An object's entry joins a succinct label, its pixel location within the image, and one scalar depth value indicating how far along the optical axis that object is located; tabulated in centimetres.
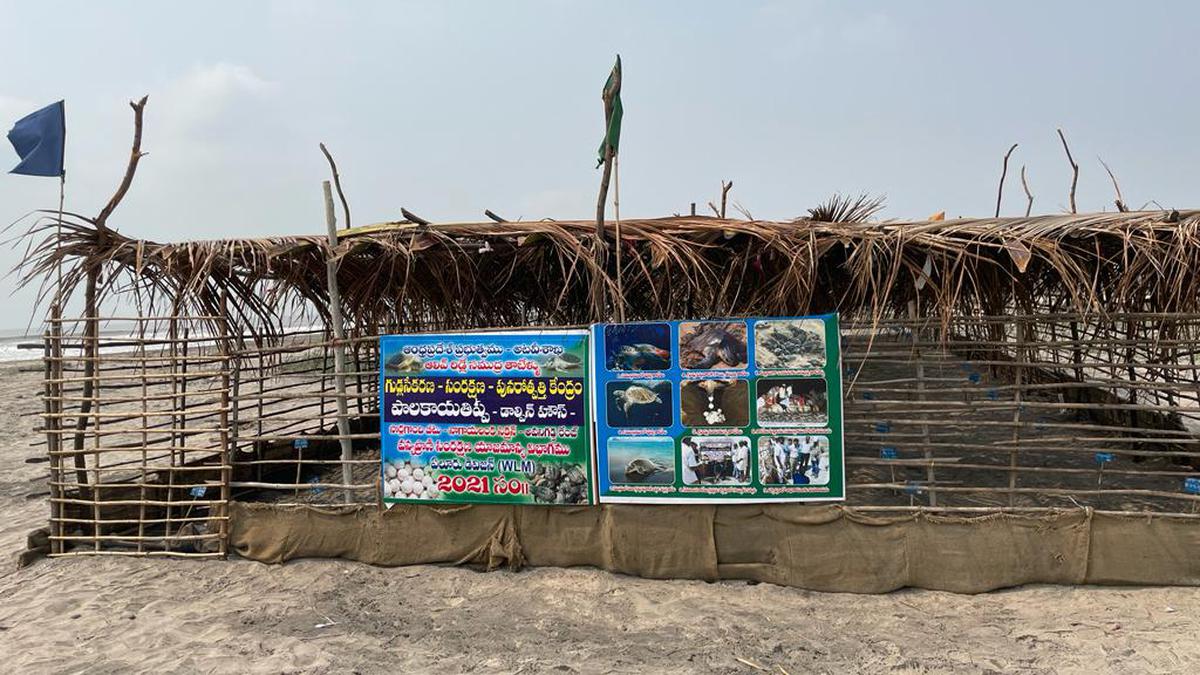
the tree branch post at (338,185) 528
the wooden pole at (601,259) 428
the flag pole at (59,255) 458
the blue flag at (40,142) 473
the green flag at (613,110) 415
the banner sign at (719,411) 417
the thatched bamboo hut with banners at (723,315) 405
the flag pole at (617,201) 427
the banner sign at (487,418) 437
